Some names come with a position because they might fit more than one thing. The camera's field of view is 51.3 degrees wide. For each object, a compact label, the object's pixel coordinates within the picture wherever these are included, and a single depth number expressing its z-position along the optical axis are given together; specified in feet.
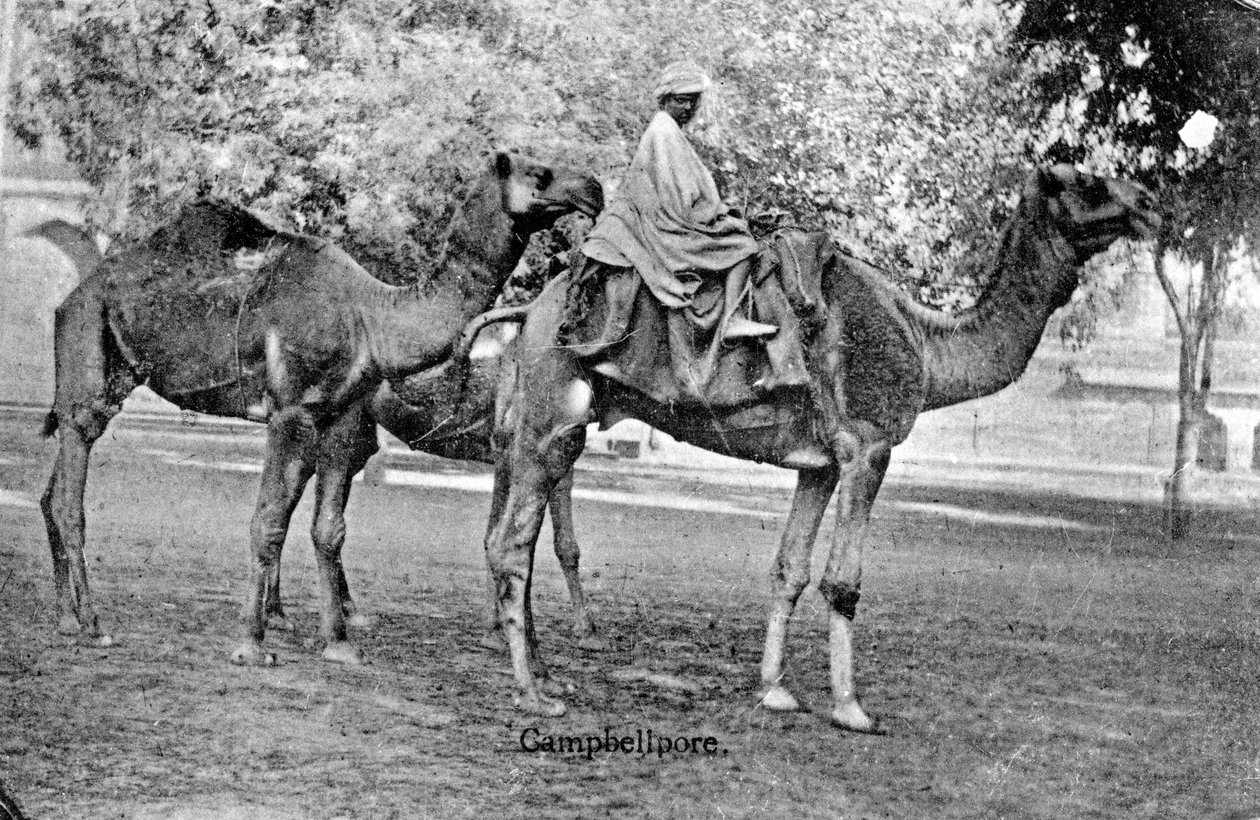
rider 17.99
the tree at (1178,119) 19.40
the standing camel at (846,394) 18.16
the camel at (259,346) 18.67
